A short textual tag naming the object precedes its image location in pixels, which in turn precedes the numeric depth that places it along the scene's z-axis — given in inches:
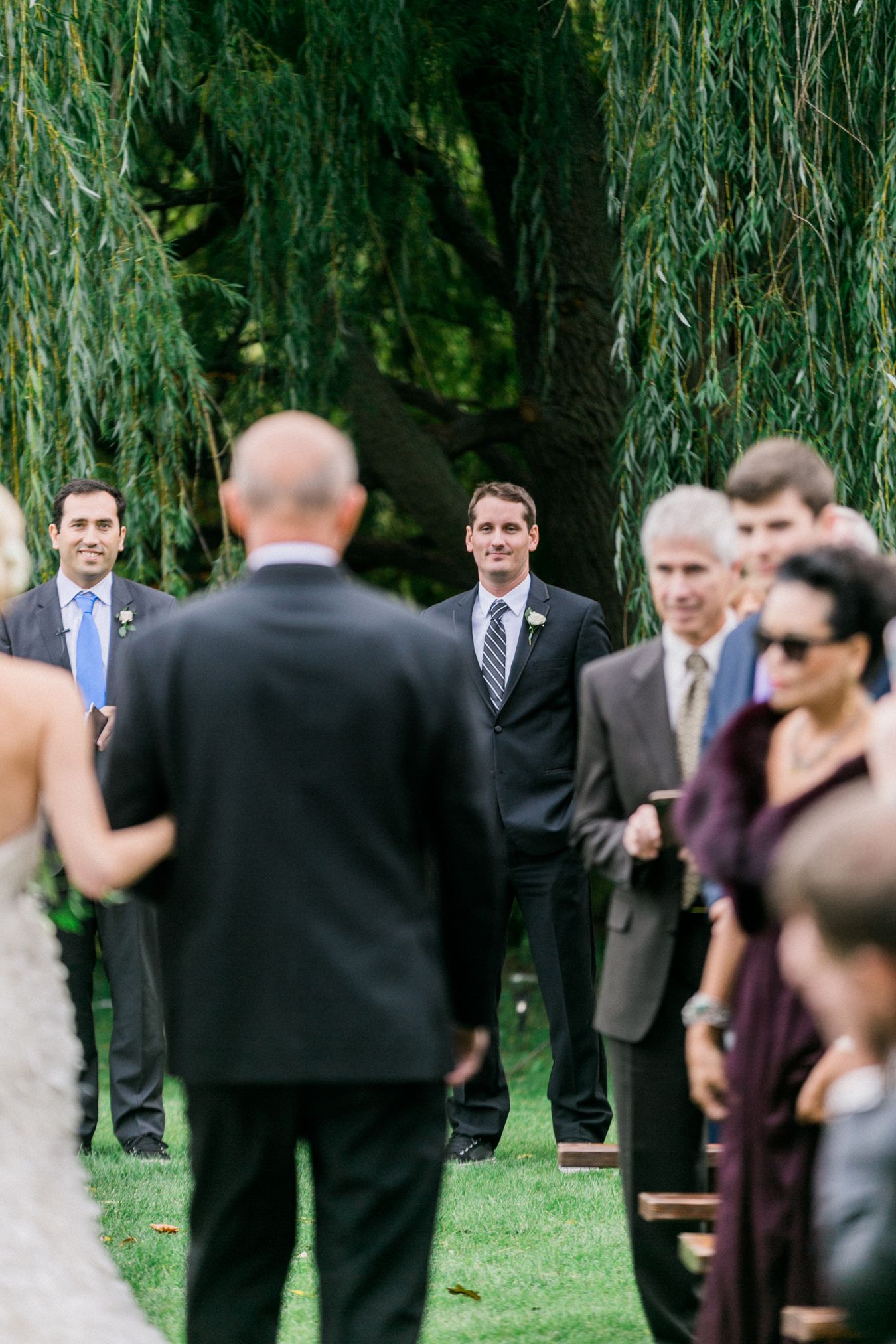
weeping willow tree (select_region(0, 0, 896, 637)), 463.1
